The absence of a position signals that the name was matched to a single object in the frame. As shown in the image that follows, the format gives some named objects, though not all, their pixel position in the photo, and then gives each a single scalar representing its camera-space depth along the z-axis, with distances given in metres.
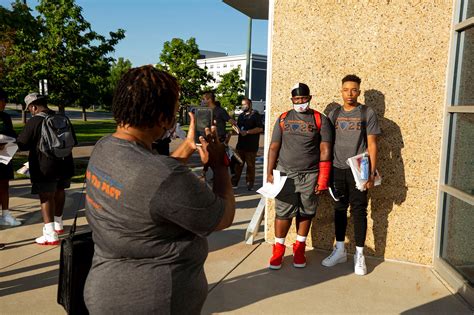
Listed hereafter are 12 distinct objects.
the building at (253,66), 113.26
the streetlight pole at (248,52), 17.05
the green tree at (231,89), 40.00
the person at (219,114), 7.86
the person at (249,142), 8.66
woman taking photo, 1.48
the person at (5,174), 4.91
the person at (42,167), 4.73
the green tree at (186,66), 33.12
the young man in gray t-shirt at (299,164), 4.23
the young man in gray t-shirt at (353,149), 4.13
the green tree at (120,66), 57.31
